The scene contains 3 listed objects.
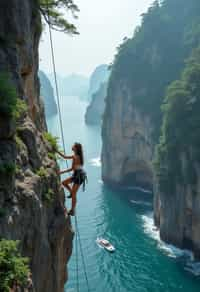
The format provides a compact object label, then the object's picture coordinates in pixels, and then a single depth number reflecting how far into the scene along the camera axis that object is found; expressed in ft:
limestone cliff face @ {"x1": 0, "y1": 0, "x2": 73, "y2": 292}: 25.39
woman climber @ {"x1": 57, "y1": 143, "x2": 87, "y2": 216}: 32.71
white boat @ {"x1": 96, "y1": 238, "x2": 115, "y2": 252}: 114.20
